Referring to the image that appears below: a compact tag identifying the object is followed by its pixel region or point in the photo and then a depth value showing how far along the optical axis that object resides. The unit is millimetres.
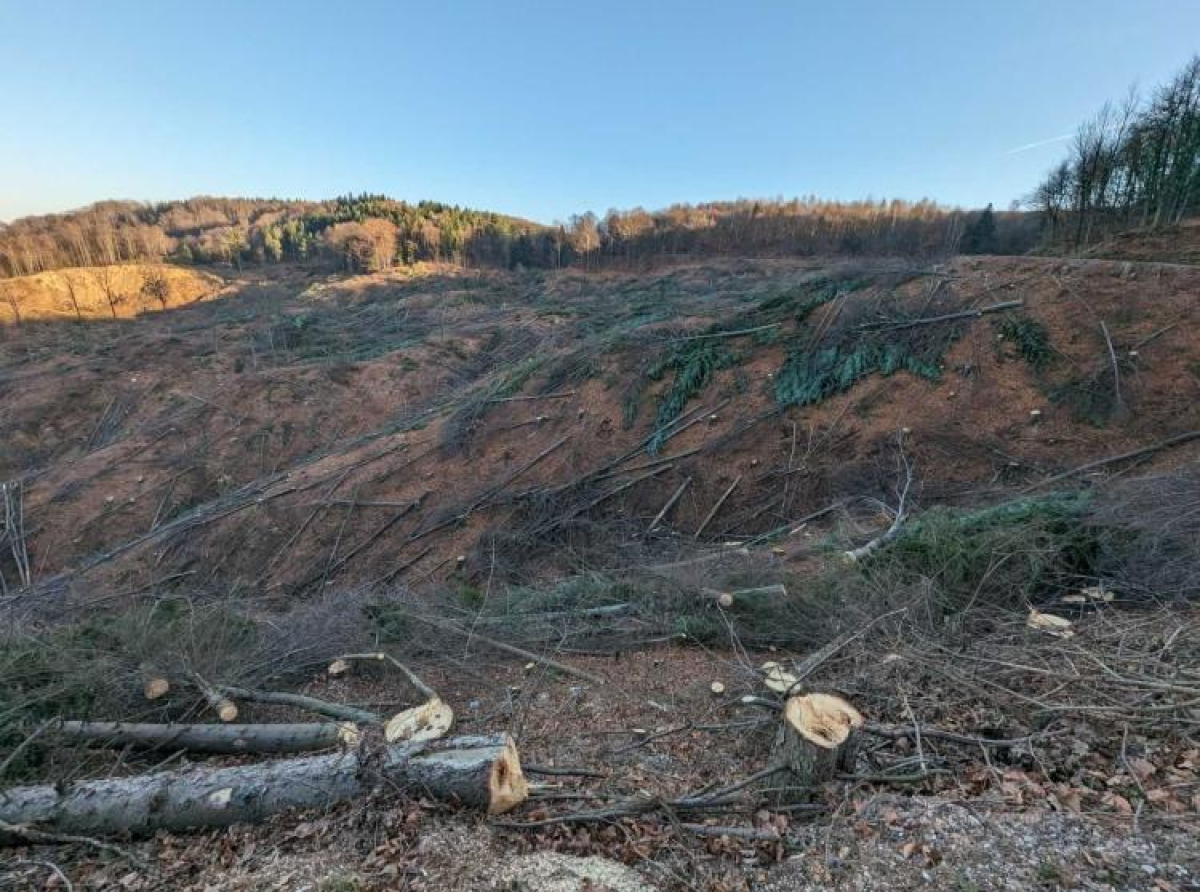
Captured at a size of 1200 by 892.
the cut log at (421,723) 3355
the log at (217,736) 3539
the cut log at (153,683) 3910
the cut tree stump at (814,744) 2656
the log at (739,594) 5129
